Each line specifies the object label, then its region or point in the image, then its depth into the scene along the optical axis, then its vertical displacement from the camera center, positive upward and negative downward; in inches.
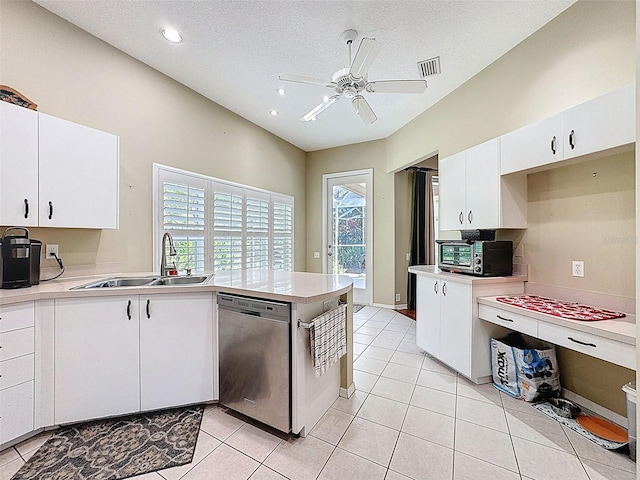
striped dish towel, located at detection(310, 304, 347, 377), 66.6 -25.4
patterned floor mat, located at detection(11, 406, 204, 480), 57.4 -47.9
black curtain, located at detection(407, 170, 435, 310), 195.8 +11.3
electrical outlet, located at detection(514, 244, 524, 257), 98.1 -3.6
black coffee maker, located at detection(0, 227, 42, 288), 68.1 -4.4
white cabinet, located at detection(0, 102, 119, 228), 69.5 +20.1
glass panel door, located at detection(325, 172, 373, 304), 200.1 +10.0
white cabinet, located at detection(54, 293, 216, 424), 68.1 -29.4
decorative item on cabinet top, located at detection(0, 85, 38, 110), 70.0 +38.2
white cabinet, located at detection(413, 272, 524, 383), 91.3 -29.2
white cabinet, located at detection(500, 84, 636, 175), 61.6 +28.3
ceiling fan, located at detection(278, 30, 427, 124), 81.9 +52.9
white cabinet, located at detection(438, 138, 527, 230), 93.8 +18.2
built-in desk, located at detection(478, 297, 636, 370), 57.0 -22.0
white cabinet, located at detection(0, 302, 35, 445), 59.9 -28.8
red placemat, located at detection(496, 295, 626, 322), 67.8 -18.7
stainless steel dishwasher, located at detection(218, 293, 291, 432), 65.7 -29.6
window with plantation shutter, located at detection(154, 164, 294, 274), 118.6 +10.6
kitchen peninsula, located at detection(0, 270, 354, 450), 62.8 -27.4
